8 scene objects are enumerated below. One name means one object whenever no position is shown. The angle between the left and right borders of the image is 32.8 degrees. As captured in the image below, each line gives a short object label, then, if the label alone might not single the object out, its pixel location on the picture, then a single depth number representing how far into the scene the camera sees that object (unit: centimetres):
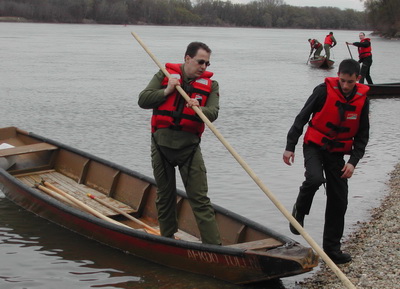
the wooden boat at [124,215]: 580
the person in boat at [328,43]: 3231
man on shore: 600
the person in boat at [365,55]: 2092
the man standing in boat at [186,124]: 583
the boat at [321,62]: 3275
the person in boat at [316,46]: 3441
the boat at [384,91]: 2002
